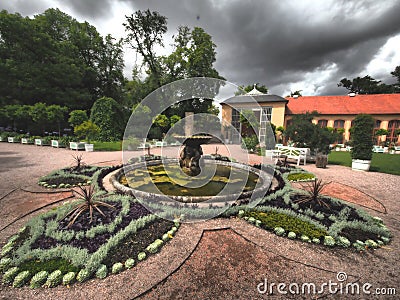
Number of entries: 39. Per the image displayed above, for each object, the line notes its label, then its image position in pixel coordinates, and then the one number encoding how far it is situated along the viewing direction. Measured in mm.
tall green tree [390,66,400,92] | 36131
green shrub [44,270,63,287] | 1998
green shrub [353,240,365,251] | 2787
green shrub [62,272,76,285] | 2023
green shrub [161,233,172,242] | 2833
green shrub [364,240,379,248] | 2872
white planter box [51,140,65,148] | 14148
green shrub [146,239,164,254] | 2564
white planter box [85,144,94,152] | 12805
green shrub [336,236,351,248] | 2859
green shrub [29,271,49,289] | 1980
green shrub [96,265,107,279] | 2112
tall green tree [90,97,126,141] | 18125
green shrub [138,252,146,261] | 2392
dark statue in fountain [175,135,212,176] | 6275
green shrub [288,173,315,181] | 6638
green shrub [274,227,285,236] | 3091
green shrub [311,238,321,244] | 2920
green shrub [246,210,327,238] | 3165
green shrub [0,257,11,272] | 2217
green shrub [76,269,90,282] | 2060
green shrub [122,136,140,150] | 12819
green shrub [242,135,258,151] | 14180
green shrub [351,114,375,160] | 8188
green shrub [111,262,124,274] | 2193
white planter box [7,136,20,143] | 16350
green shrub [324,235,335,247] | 2850
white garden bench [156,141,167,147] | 16400
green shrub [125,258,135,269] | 2256
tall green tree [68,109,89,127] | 14594
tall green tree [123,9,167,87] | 21125
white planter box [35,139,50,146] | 14941
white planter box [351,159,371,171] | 8438
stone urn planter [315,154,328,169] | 9109
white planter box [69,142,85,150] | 13211
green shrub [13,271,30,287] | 1973
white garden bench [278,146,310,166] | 9688
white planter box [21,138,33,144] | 15741
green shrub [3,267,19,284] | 2023
